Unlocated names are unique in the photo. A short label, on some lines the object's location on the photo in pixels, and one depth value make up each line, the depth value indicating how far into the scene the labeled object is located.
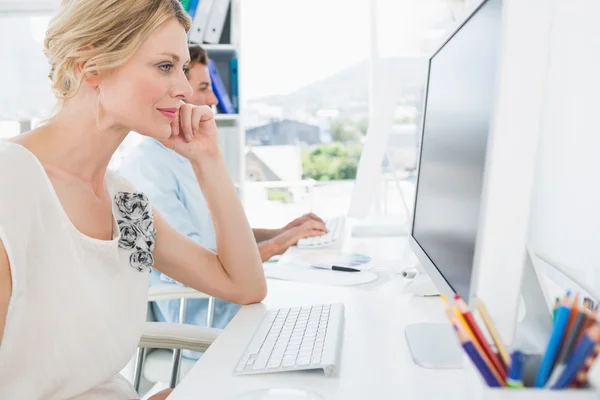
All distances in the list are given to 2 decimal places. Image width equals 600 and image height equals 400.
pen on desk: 1.39
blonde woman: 0.88
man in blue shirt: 1.77
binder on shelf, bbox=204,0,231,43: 2.77
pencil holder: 0.39
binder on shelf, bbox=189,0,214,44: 2.75
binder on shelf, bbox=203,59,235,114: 2.73
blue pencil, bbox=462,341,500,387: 0.42
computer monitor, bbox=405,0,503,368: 0.61
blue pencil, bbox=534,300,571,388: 0.41
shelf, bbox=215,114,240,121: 2.81
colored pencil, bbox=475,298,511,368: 0.44
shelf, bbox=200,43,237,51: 2.78
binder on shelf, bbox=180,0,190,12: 2.67
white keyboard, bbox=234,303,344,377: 0.76
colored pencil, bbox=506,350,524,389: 0.40
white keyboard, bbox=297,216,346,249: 1.74
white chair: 1.09
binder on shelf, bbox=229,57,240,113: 2.84
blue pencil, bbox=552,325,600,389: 0.36
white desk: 0.70
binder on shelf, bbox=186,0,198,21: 2.69
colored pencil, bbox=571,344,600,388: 0.38
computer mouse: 0.68
